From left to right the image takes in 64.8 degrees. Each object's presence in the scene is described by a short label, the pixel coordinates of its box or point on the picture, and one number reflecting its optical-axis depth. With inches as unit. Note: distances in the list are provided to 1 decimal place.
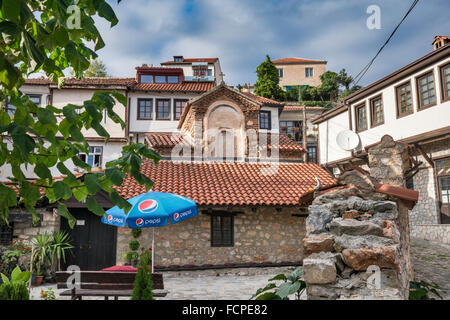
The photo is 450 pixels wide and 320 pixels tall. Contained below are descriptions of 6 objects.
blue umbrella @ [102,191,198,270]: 309.9
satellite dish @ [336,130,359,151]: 724.7
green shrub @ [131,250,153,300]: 150.3
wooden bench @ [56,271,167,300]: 238.7
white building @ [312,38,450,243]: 550.0
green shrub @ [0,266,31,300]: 114.7
